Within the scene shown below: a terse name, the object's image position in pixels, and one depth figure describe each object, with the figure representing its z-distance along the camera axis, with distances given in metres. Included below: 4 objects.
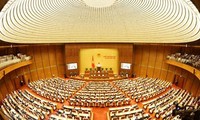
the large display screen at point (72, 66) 26.67
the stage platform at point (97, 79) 24.70
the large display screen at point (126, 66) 26.76
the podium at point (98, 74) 25.02
